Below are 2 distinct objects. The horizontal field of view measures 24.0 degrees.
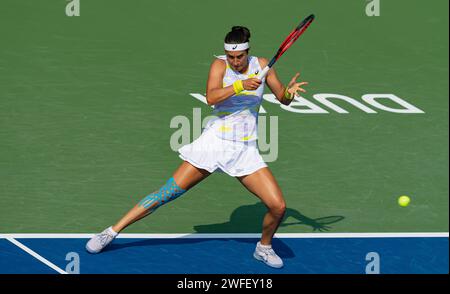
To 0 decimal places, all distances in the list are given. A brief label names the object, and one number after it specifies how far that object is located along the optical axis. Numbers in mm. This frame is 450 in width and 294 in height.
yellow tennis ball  12180
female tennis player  10430
